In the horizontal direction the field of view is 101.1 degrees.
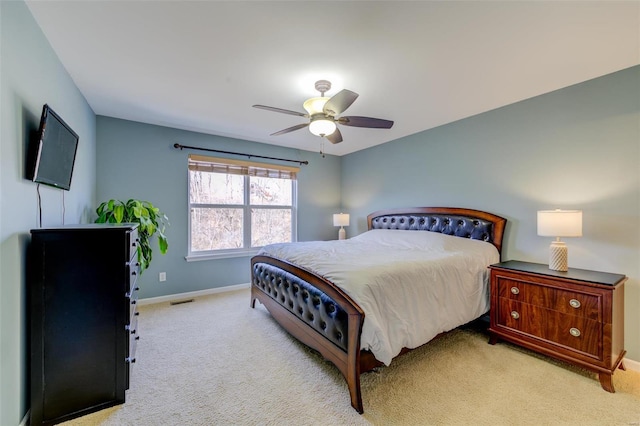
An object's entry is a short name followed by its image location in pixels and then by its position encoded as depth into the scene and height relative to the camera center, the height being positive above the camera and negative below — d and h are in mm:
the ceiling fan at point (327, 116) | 2195 +881
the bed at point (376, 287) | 1741 -598
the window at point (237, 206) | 4031 +115
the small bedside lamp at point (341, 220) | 4836 -133
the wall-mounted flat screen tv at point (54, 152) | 1573 +408
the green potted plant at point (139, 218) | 2740 -60
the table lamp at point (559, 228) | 2182 -131
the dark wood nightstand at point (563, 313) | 1918 -821
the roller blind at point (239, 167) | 3963 +741
